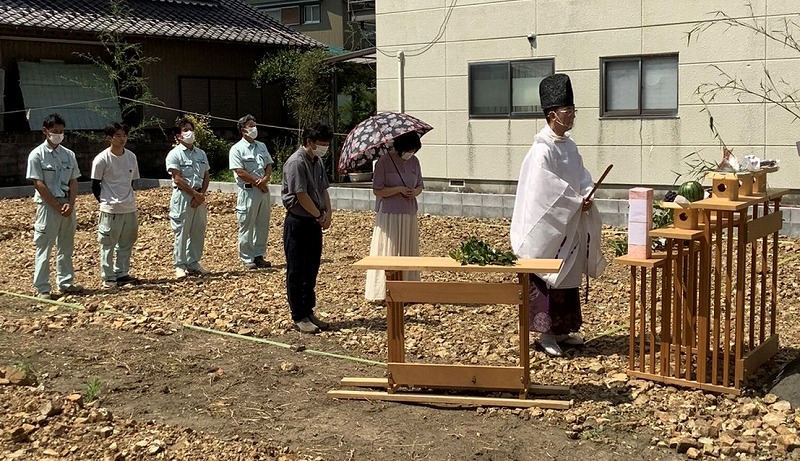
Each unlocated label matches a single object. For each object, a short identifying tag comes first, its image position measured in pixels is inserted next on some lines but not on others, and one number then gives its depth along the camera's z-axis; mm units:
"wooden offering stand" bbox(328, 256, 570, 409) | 5570
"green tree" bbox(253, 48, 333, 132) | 21609
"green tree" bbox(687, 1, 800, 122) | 12133
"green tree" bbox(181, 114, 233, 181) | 21250
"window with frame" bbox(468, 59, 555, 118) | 14883
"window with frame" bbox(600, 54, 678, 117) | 13531
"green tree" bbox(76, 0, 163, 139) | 21391
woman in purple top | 8164
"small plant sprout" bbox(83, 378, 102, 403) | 5852
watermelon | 5844
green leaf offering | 5668
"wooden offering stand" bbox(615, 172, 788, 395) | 5652
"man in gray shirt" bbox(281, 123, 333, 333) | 7543
